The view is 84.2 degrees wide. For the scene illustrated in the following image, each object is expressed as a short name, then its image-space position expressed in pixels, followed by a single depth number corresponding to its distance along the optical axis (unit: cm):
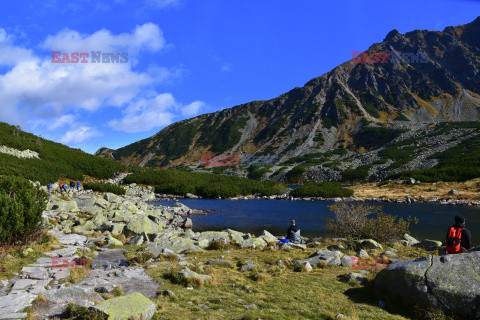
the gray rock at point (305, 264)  1163
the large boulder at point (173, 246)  1419
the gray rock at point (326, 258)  1243
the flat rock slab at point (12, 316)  580
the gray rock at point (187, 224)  2953
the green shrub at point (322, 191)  5867
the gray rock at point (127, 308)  573
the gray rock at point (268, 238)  1933
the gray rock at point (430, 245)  1617
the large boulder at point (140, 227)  1931
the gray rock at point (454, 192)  4785
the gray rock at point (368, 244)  1620
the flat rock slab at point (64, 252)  1149
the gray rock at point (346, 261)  1233
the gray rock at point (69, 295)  690
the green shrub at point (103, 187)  4741
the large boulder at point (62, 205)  2338
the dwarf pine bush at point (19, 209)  1095
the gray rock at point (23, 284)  753
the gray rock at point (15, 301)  617
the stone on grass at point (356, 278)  1002
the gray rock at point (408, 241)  1855
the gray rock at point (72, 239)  1412
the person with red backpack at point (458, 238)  1013
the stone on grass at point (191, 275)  923
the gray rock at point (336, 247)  1566
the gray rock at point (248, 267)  1159
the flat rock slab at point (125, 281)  821
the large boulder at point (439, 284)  669
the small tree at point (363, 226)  1909
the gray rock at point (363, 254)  1352
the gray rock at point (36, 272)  850
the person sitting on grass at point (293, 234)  1901
